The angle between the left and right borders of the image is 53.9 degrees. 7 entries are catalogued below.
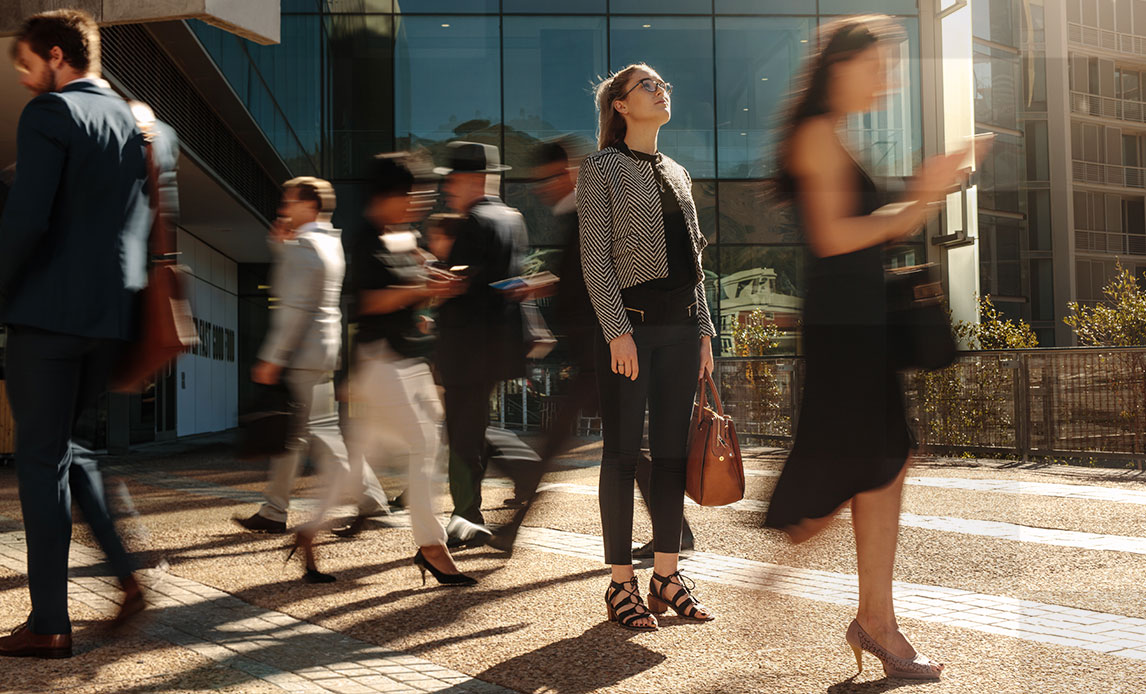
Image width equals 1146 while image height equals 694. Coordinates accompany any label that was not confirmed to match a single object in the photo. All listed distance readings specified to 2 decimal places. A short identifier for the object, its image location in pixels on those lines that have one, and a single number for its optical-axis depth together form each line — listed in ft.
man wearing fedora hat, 18.20
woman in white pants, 15.76
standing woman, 13.32
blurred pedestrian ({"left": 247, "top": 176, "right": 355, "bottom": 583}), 17.25
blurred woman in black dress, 10.49
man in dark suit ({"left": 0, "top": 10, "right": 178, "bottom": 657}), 11.42
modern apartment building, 132.16
